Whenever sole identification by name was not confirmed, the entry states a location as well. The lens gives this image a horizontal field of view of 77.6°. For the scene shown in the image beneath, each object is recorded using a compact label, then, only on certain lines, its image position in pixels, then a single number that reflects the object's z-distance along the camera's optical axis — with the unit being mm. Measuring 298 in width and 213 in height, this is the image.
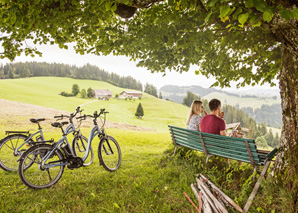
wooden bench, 3581
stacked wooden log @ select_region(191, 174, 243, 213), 3023
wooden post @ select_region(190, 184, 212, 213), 3037
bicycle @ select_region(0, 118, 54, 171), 5059
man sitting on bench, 4672
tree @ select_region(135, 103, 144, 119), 69825
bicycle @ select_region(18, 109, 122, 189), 4230
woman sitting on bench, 5578
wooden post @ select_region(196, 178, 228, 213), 2875
